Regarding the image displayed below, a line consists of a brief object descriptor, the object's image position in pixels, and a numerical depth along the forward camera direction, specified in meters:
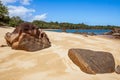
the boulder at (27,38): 5.30
